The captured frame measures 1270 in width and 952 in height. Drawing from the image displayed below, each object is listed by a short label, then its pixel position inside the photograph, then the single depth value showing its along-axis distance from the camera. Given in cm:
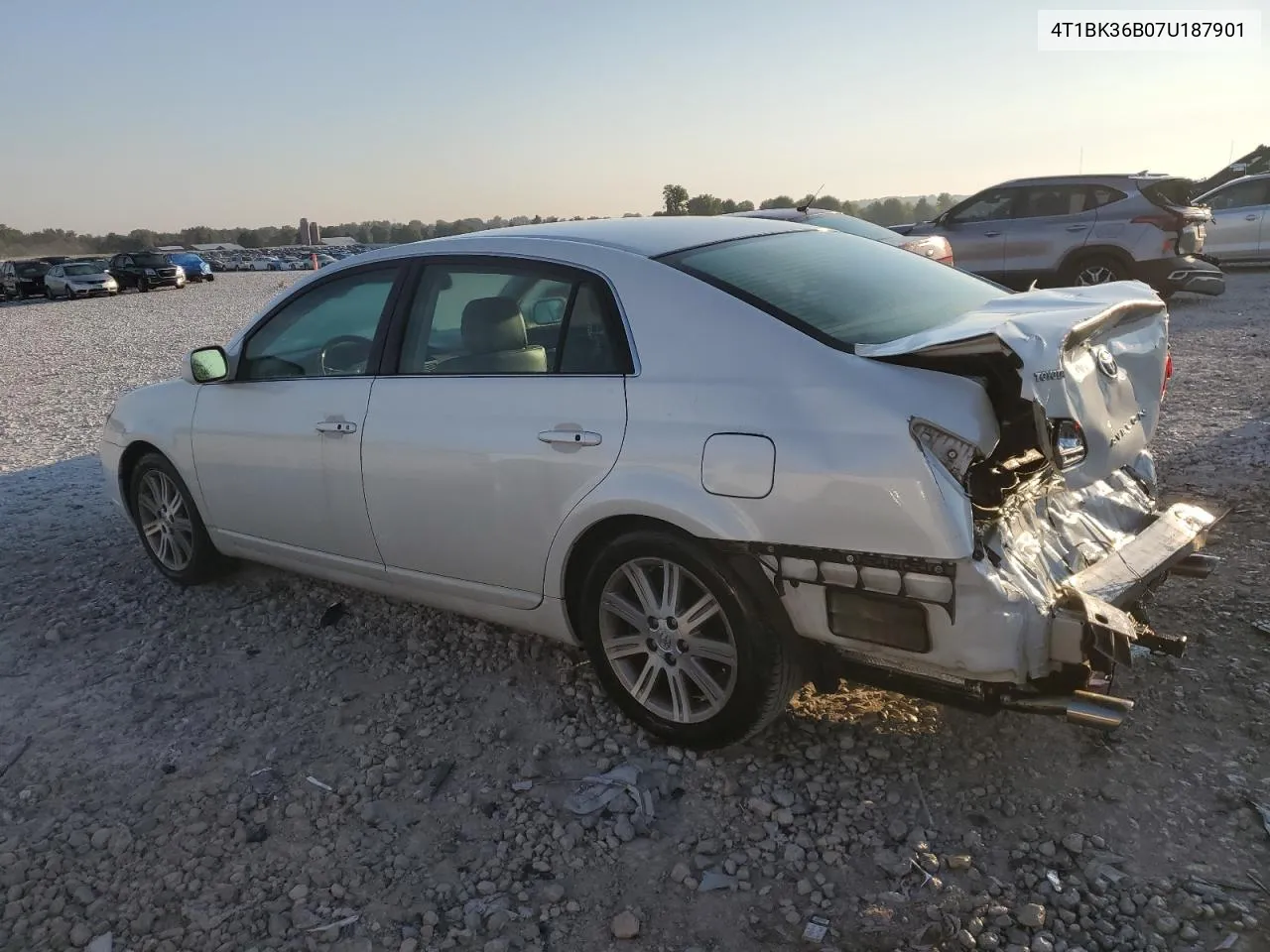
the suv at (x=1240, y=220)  1594
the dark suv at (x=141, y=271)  3500
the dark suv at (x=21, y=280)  3419
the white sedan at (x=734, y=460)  267
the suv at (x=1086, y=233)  1178
